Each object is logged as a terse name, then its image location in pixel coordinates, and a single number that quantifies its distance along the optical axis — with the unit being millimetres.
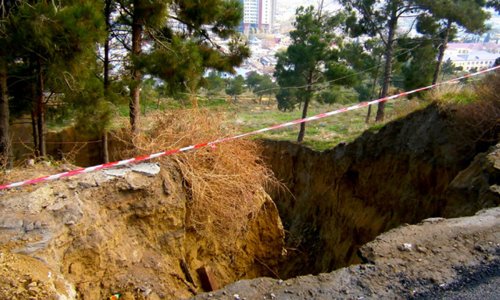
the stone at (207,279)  6039
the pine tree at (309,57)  18391
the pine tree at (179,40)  9102
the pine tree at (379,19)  18838
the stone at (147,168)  5417
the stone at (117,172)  5133
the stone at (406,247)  4355
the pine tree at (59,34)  6367
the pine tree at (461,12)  17031
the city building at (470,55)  33231
